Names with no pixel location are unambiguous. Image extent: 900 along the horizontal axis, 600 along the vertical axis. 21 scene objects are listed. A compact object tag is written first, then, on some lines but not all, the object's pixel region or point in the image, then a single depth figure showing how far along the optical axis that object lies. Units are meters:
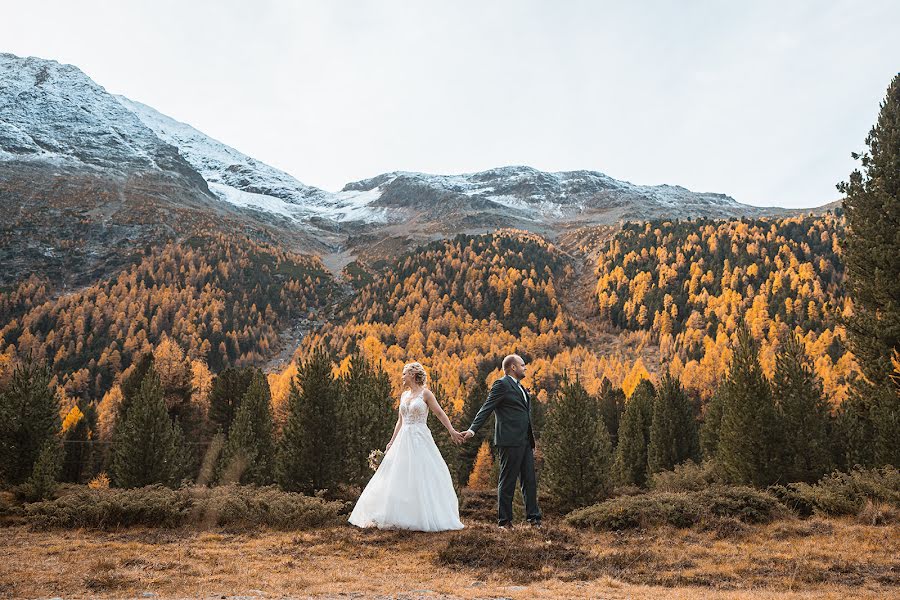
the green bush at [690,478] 29.48
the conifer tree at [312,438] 27.56
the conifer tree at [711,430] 41.69
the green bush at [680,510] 10.95
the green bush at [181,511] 11.38
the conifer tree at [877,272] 14.16
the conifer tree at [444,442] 38.53
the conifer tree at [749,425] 25.42
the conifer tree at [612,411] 71.88
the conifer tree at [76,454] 54.06
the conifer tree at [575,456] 29.80
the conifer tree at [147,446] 29.92
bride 9.77
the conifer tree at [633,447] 48.66
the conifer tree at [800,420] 25.42
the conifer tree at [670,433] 44.66
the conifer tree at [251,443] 33.09
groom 9.40
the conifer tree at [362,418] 29.52
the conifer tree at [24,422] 23.98
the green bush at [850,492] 11.03
